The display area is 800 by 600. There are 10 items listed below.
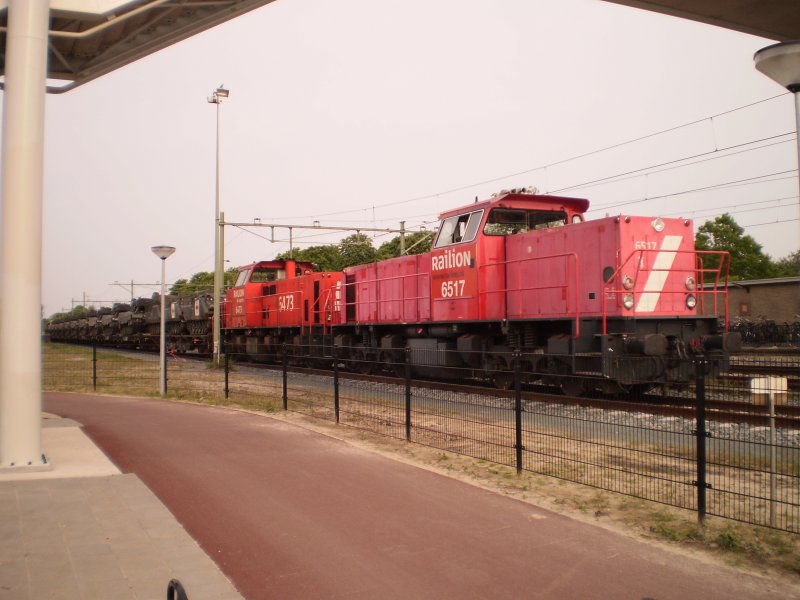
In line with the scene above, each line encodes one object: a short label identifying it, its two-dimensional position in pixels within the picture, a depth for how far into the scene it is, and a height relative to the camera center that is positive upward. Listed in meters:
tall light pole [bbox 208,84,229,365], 26.34 +1.77
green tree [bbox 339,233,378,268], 46.28 +4.84
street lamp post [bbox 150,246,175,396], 16.12 +1.07
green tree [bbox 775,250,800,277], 67.70 +5.99
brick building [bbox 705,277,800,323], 34.16 +0.92
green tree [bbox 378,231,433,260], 49.57 +5.79
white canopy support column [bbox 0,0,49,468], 7.22 +0.86
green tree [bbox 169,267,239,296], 97.59 +5.91
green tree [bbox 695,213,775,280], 56.56 +6.26
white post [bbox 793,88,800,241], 4.54 +1.50
